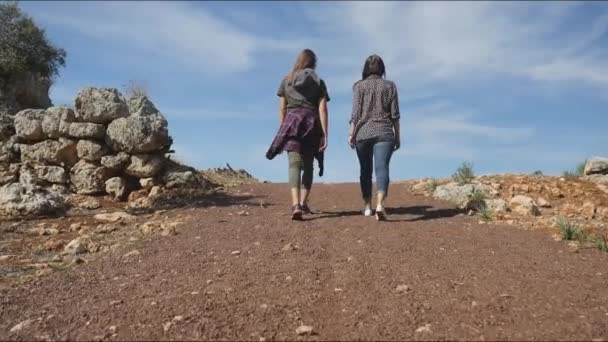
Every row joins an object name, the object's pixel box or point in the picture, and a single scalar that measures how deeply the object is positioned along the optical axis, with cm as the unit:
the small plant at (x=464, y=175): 946
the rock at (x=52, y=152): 933
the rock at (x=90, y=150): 912
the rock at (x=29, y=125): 952
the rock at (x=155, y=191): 871
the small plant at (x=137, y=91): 1244
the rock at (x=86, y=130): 916
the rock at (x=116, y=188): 889
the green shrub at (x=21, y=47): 1534
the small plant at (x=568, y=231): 561
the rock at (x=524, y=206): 722
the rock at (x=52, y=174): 924
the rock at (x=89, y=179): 902
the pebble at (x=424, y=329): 294
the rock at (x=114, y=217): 693
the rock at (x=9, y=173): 937
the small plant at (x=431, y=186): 923
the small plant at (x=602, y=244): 518
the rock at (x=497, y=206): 727
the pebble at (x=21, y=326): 326
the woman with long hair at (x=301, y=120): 626
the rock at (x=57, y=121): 931
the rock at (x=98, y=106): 920
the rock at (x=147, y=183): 902
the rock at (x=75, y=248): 528
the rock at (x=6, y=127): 990
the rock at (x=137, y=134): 897
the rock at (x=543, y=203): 792
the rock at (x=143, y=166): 903
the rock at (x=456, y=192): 826
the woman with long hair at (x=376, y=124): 618
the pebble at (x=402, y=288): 364
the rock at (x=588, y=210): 729
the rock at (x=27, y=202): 739
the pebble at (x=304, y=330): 294
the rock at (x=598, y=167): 1096
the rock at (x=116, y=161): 902
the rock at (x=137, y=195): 878
